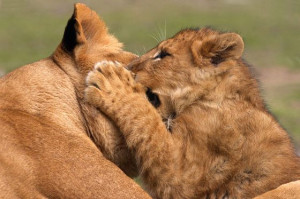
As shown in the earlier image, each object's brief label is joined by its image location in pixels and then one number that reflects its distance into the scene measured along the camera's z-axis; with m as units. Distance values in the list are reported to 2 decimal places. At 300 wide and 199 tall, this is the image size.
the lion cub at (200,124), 9.41
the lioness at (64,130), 7.87
